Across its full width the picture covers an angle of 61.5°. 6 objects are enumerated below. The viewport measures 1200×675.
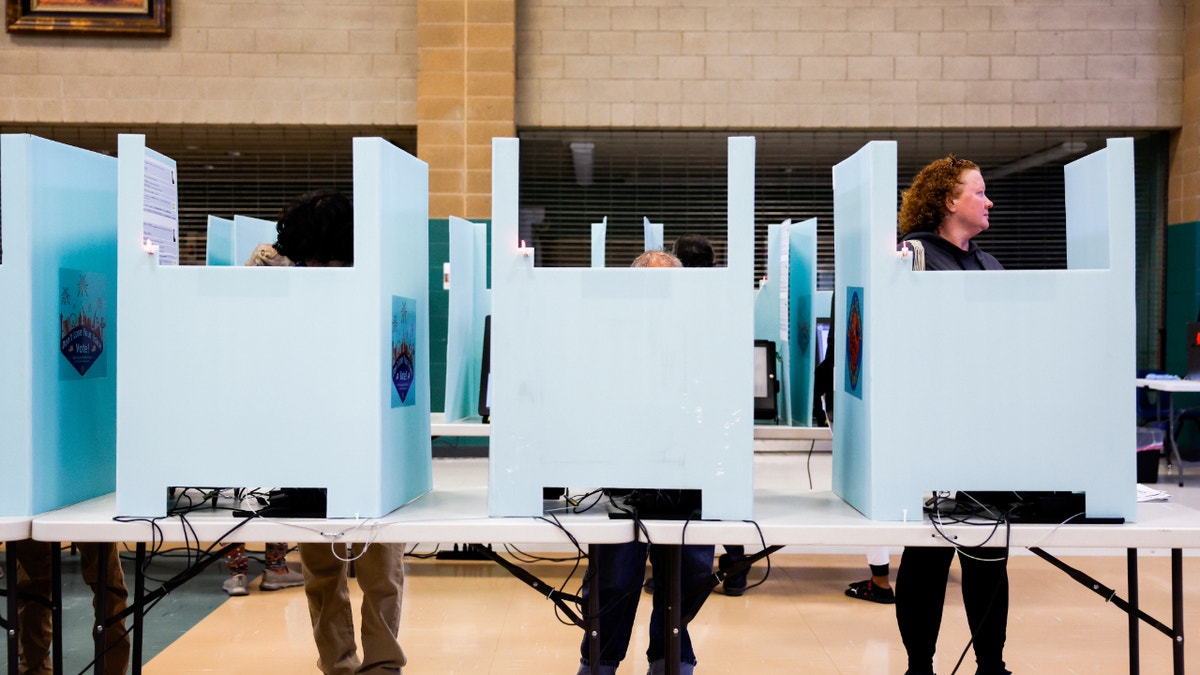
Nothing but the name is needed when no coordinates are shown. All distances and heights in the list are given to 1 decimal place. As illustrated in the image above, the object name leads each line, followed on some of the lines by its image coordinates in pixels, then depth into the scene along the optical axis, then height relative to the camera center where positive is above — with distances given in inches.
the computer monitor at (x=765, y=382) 137.2 -6.4
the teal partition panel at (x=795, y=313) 130.4 +3.0
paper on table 79.3 -12.7
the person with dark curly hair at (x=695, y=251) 134.3 +11.4
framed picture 256.8 +81.5
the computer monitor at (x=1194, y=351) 232.8 -3.5
